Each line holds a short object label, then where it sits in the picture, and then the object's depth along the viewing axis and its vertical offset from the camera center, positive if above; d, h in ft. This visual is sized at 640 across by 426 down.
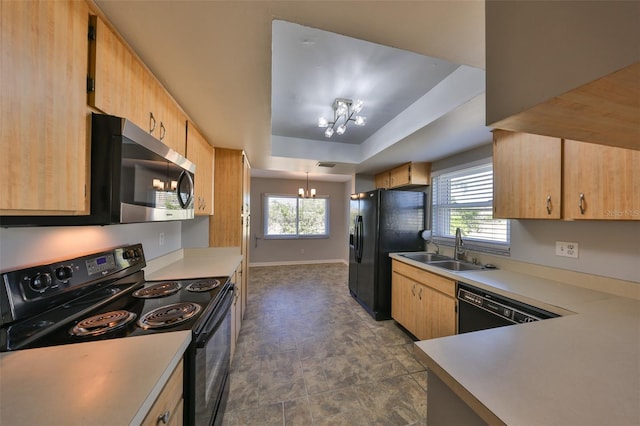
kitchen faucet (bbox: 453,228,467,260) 8.52 -1.18
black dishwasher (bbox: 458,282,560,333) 4.55 -2.09
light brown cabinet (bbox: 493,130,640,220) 4.25 +0.82
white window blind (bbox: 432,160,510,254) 7.84 +0.21
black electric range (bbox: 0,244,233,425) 2.72 -1.52
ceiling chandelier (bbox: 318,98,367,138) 7.44 +3.53
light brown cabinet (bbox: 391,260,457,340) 6.72 -2.90
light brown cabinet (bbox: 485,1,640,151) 1.65 +1.23
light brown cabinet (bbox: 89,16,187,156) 2.89 +1.94
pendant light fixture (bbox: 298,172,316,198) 18.18 +1.72
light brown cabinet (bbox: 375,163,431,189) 10.78 +1.97
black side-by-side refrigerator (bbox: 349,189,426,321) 10.17 -0.95
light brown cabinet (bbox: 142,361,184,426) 2.20 -2.05
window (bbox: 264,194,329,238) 20.21 -0.17
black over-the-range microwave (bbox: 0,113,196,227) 2.90 +0.49
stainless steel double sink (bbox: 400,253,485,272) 8.18 -1.75
